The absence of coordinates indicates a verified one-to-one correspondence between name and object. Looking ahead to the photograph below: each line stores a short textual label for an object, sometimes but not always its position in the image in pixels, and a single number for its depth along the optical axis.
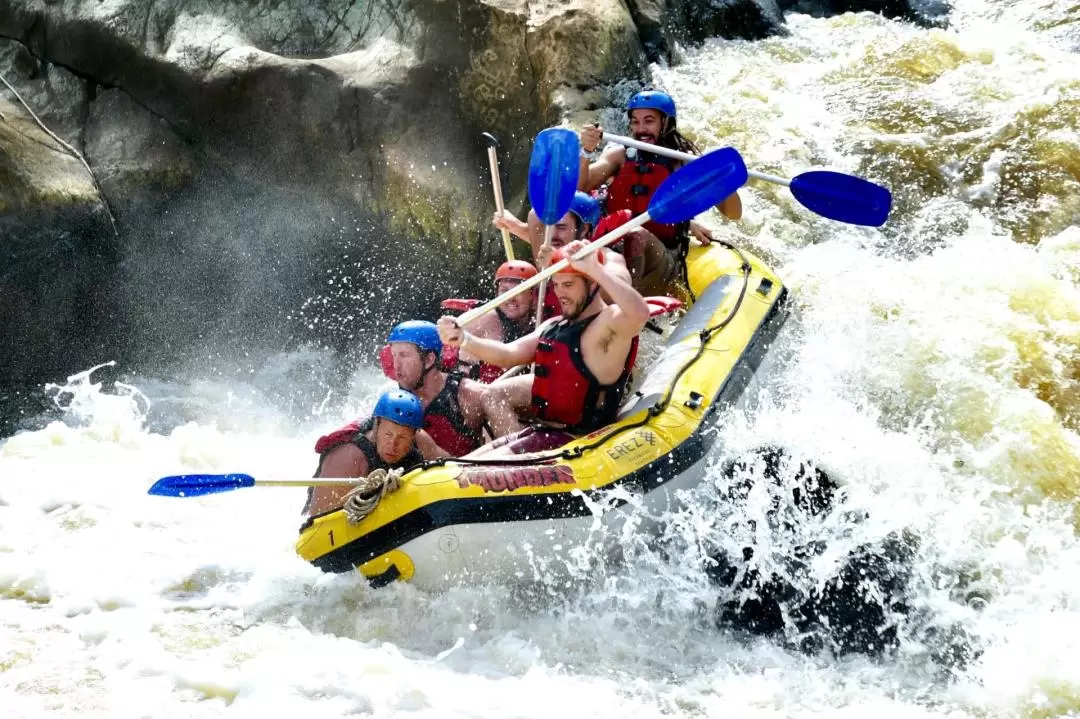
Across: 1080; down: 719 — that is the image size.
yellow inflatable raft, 8.14
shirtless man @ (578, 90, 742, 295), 11.12
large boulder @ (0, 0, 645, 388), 13.85
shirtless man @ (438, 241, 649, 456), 8.74
